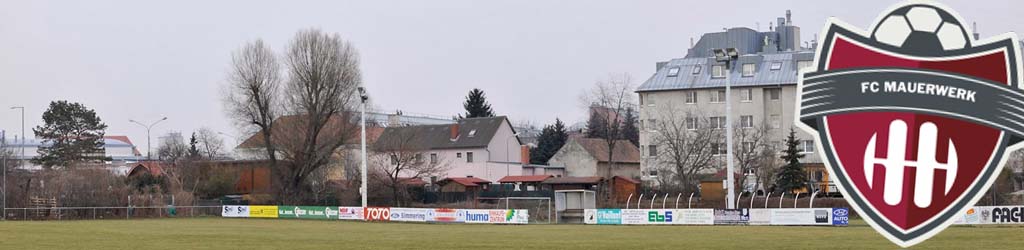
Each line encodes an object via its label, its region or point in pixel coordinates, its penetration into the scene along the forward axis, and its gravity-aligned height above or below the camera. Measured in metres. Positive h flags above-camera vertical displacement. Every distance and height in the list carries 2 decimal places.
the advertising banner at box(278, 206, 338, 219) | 75.75 -1.40
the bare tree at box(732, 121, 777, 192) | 86.12 +2.97
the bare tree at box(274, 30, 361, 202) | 87.00 +6.14
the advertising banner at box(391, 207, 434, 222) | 68.81 -1.46
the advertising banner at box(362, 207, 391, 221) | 71.21 -1.44
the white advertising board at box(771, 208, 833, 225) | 53.94 -1.41
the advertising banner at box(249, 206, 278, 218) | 79.56 -1.40
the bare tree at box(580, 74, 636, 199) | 92.76 +6.78
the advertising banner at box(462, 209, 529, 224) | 64.50 -1.52
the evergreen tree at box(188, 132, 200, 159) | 118.77 +4.84
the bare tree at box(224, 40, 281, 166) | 88.19 +7.29
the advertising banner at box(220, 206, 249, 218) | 82.19 -1.42
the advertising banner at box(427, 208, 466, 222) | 66.81 -1.45
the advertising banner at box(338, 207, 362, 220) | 73.31 -1.41
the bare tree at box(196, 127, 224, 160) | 145.00 +5.97
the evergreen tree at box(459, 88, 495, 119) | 129.38 +8.91
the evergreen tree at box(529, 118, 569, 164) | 120.81 +4.37
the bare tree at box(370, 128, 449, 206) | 89.19 +2.35
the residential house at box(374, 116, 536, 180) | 106.69 +3.77
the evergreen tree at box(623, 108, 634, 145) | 136.50 +6.43
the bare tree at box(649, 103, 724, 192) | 89.06 +3.26
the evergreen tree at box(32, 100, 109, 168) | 120.94 +6.06
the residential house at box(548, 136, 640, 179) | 109.00 +2.56
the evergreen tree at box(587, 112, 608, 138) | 133.25 +6.72
